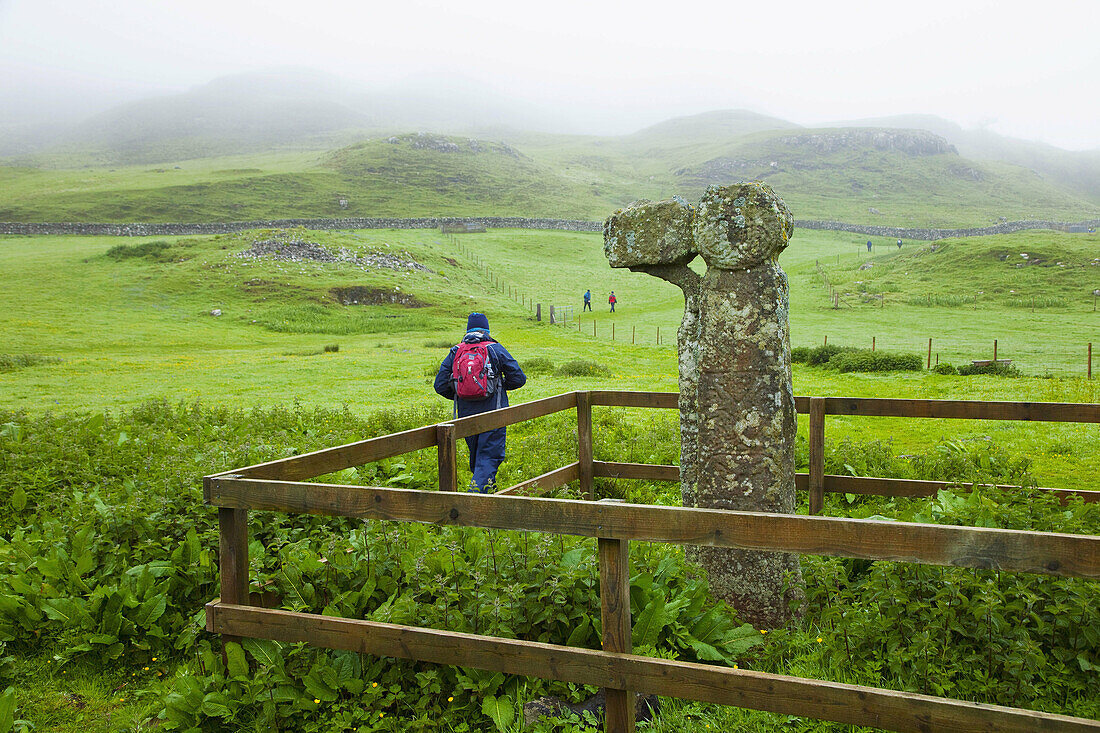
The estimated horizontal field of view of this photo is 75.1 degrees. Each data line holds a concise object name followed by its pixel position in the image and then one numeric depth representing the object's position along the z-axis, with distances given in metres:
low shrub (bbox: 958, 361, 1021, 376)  21.87
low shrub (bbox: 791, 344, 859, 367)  25.88
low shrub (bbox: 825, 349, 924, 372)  23.38
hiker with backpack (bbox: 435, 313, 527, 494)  9.06
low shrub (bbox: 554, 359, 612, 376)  25.53
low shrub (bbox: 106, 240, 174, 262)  64.06
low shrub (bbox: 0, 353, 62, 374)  28.38
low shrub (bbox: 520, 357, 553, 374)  26.00
